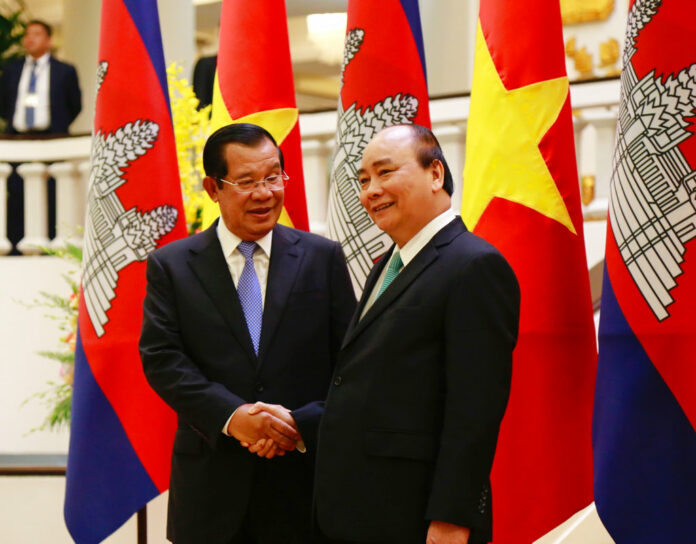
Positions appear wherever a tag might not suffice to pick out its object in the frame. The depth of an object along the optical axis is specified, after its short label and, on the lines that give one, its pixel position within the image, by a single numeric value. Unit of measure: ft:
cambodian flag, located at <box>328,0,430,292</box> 21.16
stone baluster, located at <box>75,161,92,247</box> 41.91
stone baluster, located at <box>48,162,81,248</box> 42.09
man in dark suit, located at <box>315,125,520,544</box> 12.33
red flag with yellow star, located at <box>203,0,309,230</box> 22.72
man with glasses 14.87
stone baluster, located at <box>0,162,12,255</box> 42.39
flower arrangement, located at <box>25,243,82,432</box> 33.68
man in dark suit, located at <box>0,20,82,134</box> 44.73
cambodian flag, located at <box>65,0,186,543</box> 21.81
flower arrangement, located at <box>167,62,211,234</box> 28.40
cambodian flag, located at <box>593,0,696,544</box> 15.88
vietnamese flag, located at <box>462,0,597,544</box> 18.70
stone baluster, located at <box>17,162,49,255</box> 42.55
